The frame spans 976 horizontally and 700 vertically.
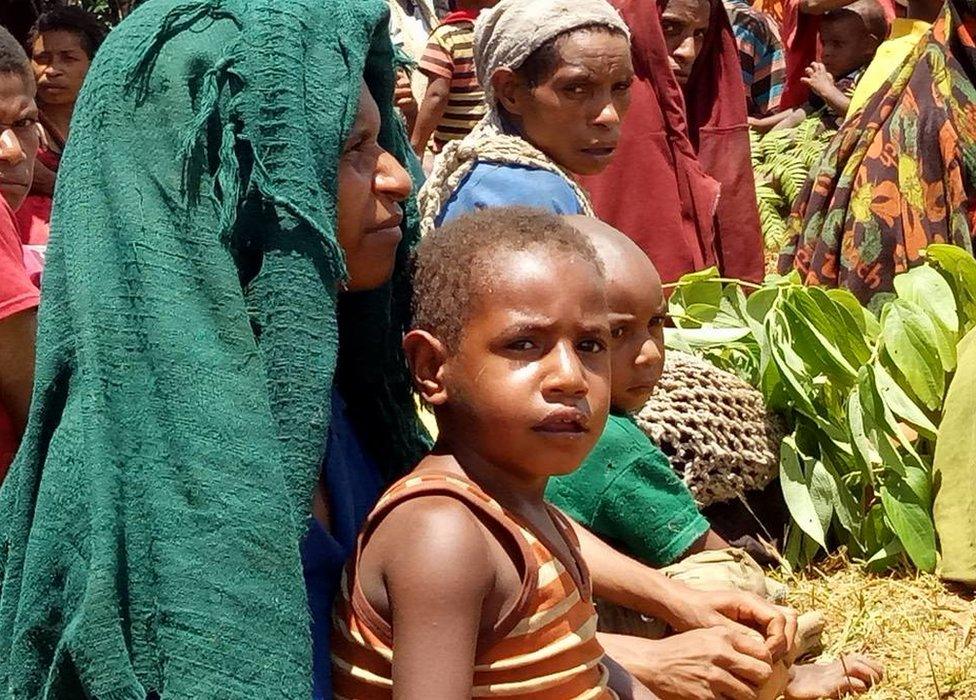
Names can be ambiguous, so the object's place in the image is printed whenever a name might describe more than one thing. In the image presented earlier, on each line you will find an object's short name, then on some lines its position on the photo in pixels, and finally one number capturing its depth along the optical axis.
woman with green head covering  1.77
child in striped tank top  1.84
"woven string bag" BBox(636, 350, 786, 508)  3.37
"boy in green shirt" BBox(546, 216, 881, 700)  2.68
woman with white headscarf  3.77
